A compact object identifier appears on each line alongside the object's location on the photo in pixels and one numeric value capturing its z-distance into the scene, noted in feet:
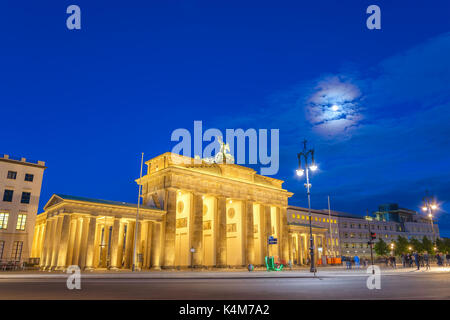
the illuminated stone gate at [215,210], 159.43
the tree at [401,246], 338.13
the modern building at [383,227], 355.97
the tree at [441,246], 356.59
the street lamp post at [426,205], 139.56
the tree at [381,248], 326.03
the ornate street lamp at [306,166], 101.19
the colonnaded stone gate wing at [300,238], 222.48
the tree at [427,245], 352.57
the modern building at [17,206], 154.92
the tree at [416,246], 344.69
